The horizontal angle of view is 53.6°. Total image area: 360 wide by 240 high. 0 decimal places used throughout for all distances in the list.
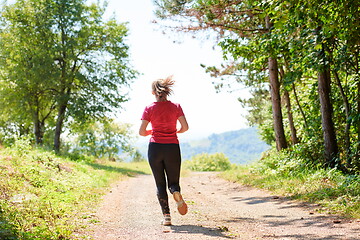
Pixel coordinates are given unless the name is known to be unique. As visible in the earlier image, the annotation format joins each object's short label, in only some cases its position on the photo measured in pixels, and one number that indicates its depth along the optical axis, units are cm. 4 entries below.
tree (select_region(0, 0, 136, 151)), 2262
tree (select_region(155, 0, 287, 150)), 1254
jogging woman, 540
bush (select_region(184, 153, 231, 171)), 4122
